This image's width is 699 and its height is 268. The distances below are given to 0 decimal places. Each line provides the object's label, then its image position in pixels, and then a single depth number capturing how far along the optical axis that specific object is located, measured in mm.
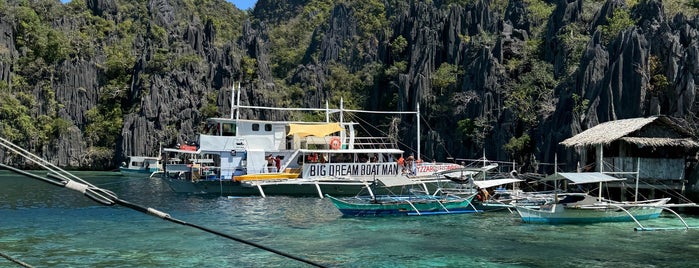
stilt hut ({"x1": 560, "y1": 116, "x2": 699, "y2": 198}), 32594
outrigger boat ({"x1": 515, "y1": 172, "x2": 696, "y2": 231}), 27109
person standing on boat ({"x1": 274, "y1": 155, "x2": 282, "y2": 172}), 43125
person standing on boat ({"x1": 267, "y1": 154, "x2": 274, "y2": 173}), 43022
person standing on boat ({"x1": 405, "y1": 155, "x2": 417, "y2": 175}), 45066
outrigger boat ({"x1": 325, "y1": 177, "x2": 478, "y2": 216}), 29312
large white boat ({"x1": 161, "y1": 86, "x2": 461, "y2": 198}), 40375
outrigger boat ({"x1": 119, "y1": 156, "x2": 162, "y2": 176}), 80562
